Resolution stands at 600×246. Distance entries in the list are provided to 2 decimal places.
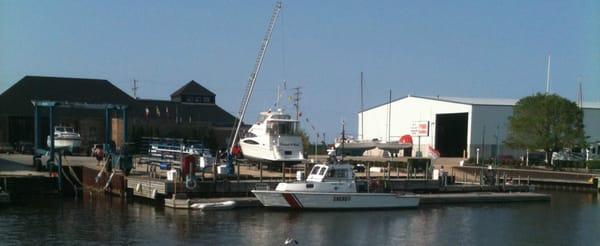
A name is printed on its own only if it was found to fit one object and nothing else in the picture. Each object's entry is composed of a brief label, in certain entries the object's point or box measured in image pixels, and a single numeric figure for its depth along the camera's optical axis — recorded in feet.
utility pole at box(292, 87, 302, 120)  175.96
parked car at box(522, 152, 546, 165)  237.96
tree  229.86
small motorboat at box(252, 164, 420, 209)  114.93
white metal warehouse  259.19
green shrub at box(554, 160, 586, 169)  215.10
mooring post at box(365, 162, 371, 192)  122.62
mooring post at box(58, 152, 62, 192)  131.23
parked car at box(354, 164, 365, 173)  163.51
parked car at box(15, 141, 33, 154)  217.36
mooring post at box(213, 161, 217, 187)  121.70
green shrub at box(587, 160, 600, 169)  209.97
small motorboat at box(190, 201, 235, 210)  112.27
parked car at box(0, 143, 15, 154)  212.64
